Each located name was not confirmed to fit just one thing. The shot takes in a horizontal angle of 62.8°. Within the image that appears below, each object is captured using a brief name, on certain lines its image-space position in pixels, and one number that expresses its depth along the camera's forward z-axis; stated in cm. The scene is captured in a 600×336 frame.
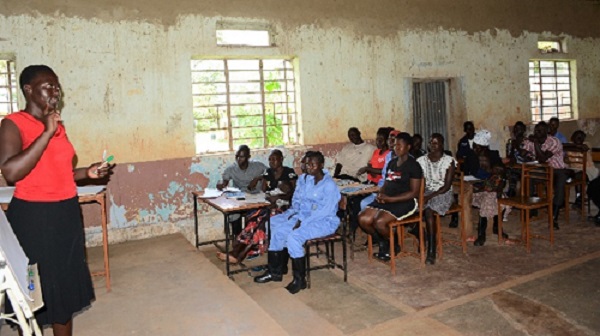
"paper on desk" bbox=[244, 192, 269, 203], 497
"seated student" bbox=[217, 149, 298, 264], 521
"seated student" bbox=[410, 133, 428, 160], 689
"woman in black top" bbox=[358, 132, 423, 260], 505
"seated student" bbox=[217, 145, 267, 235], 600
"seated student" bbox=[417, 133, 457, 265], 525
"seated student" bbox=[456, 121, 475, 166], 744
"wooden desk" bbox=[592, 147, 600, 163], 857
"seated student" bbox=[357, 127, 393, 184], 660
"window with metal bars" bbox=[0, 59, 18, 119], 582
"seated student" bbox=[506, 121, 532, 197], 711
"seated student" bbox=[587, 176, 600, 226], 646
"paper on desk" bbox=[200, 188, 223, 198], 536
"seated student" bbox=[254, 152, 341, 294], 455
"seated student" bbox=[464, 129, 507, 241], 602
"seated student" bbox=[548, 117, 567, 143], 824
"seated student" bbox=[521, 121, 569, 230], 691
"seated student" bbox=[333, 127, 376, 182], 722
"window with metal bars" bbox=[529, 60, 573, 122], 1008
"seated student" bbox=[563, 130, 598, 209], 726
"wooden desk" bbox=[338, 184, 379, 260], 535
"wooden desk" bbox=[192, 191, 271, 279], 473
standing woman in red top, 235
